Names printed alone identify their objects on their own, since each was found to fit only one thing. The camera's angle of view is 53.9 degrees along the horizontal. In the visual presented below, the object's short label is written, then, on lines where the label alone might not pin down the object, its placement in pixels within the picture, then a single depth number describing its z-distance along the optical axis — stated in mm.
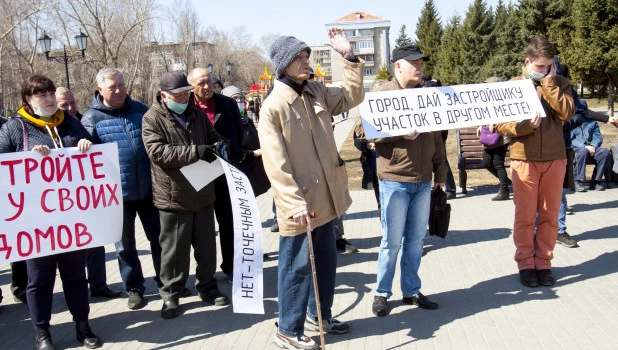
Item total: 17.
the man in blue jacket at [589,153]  9422
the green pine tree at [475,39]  46594
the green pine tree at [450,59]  48675
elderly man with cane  3834
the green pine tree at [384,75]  63125
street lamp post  25161
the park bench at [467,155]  9827
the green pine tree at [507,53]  41219
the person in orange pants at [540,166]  5160
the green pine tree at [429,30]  60812
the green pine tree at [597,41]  24484
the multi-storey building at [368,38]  121375
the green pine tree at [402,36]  83331
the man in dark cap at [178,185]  4652
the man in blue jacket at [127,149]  5008
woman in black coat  4293
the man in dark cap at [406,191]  4562
